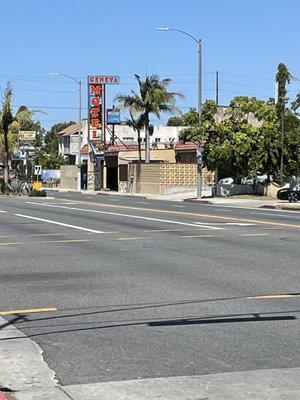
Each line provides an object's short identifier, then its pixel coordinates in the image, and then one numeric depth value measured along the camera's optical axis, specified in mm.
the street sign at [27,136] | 62969
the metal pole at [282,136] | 42634
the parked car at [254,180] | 48028
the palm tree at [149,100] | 57312
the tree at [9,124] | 53303
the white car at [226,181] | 50062
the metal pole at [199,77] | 42906
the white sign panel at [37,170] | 54747
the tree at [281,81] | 45719
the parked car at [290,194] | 40531
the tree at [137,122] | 58000
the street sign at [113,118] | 79250
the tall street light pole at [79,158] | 66312
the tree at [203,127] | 45188
